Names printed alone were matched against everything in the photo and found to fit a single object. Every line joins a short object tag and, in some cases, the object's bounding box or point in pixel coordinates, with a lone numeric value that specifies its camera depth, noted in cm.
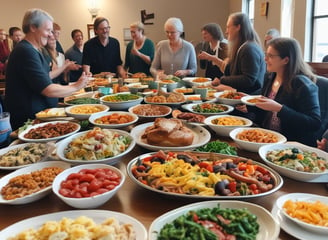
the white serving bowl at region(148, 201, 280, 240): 98
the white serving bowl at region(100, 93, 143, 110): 255
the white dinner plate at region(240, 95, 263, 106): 239
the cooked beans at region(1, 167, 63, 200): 124
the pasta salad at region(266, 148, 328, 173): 140
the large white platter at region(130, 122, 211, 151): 166
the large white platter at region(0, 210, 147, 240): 99
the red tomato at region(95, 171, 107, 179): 129
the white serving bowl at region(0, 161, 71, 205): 119
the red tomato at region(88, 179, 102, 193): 122
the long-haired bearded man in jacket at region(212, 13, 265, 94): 306
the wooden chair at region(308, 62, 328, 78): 365
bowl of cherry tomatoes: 115
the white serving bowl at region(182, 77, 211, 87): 348
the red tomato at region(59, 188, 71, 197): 119
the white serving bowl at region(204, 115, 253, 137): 192
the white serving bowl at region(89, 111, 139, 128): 205
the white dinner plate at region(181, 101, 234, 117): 228
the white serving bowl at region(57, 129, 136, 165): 147
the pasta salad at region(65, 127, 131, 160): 152
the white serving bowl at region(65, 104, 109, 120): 227
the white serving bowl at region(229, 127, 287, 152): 166
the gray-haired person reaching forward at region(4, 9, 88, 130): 248
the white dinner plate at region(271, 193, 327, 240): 100
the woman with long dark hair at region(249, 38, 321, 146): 216
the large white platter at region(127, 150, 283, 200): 117
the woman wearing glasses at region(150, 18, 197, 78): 432
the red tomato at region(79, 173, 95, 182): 127
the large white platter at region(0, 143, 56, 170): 162
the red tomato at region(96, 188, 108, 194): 119
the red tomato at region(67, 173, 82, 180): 129
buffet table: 117
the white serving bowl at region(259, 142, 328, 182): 135
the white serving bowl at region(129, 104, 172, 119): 231
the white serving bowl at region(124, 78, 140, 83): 379
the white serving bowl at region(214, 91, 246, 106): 261
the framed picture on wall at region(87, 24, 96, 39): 820
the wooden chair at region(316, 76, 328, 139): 255
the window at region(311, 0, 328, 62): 434
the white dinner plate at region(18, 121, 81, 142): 180
